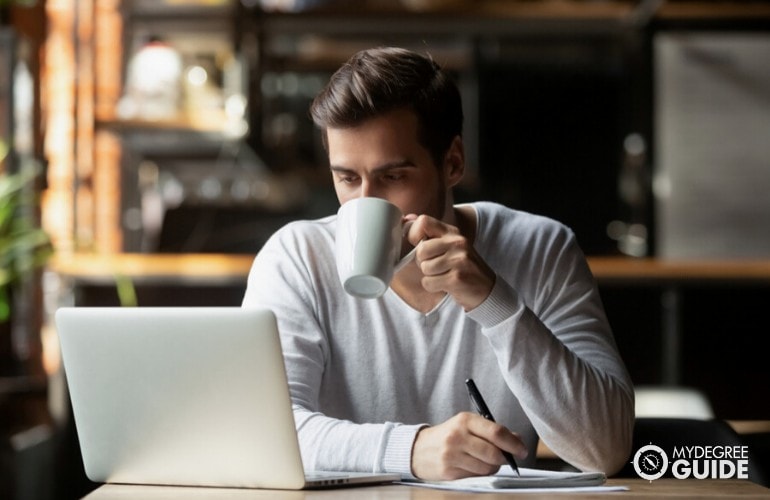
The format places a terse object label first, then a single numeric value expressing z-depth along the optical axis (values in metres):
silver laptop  2.06
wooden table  2.06
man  2.43
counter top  4.77
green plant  4.37
